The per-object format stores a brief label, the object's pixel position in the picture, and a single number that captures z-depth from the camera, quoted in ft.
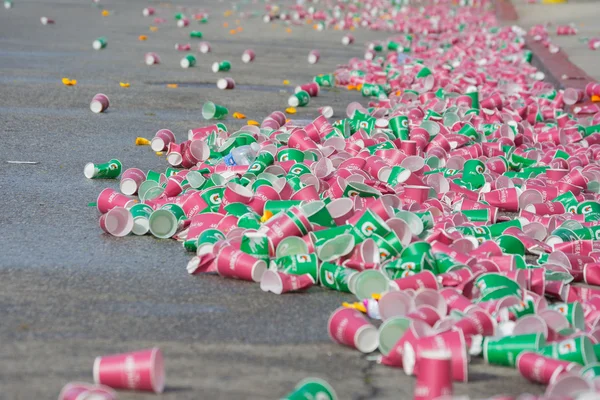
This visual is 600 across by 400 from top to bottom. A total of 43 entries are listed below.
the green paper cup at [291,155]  36.06
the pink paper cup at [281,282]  24.68
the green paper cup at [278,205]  28.76
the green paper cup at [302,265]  25.44
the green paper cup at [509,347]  20.42
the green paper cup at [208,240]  26.68
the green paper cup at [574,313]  22.33
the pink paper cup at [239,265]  25.29
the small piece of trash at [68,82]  59.67
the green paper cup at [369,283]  24.13
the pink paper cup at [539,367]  19.24
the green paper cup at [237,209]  29.43
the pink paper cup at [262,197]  30.27
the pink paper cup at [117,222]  29.66
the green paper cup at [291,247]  26.16
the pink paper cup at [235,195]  30.55
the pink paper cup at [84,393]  16.94
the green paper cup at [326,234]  26.50
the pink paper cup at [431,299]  22.54
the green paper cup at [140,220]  29.96
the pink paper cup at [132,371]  18.25
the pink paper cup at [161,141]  42.83
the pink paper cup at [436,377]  17.07
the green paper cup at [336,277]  24.81
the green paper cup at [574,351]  19.70
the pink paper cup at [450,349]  19.25
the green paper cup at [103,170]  37.19
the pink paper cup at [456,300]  22.65
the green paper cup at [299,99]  56.13
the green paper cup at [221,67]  70.03
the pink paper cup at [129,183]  34.68
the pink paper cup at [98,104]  51.55
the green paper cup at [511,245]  27.71
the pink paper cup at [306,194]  30.25
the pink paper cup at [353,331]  20.89
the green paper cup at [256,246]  26.05
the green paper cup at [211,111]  51.13
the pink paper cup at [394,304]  22.54
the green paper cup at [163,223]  29.66
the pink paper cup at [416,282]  23.63
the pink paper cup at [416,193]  32.07
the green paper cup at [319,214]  27.68
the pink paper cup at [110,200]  31.53
